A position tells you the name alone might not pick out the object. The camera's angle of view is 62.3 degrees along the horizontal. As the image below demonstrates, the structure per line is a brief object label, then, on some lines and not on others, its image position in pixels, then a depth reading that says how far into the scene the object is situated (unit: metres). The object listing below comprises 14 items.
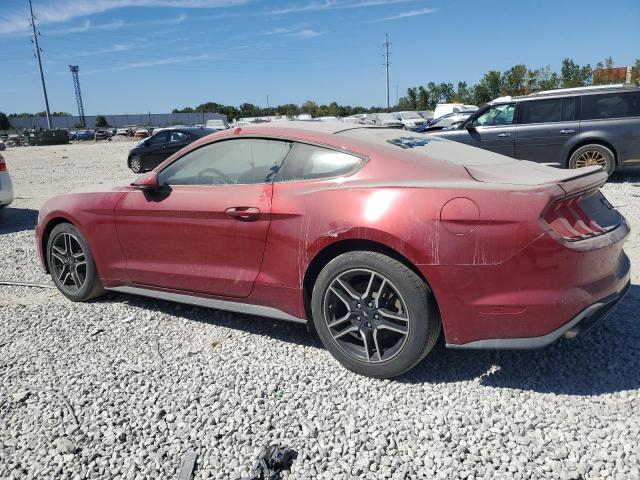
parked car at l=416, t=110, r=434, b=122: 39.35
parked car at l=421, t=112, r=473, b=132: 19.02
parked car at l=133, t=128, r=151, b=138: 51.97
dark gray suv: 9.15
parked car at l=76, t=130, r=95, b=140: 59.41
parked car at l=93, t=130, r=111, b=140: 58.44
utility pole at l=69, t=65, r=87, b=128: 93.56
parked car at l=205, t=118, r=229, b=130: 35.12
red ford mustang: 2.65
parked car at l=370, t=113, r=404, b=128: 34.61
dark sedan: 17.64
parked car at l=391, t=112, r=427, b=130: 32.94
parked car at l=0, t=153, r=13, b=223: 8.37
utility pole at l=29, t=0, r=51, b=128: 65.88
